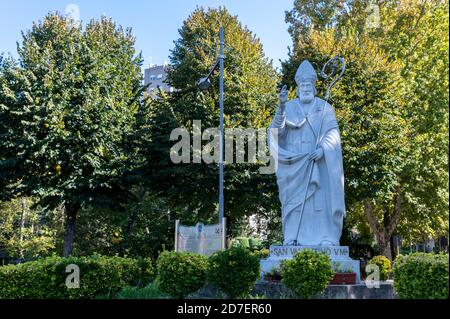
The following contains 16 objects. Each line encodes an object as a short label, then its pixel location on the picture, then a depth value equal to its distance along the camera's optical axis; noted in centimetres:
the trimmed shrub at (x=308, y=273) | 944
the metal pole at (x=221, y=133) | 1630
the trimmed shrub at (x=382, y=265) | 1430
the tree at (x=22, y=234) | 3173
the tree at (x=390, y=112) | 2189
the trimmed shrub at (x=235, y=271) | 1021
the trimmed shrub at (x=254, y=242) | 3184
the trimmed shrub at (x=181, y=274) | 1076
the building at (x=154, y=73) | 8488
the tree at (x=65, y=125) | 2234
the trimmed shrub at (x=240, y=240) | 2832
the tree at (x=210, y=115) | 2258
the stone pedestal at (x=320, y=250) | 1115
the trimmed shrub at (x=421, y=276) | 780
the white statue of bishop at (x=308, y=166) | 1176
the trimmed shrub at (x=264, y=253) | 1603
